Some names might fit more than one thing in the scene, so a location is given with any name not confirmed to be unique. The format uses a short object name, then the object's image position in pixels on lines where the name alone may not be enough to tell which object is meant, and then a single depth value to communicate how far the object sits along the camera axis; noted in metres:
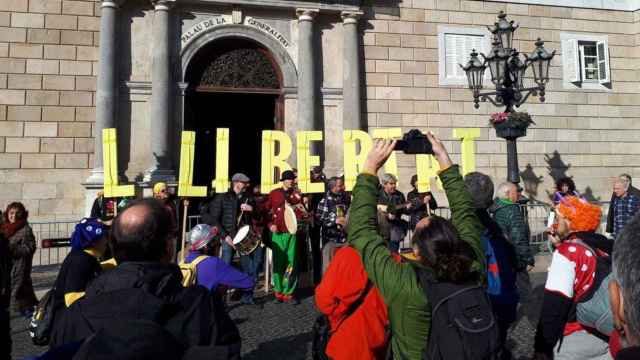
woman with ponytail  2.15
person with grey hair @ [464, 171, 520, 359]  3.36
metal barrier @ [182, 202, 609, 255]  11.16
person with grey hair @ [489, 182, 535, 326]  4.12
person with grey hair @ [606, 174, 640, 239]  8.48
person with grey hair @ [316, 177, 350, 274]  7.89
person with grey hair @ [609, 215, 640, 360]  1.11
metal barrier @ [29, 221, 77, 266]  10.33
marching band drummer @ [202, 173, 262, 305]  7.68
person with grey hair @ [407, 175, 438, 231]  9.26
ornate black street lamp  8.88
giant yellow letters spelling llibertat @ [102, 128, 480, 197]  8.60
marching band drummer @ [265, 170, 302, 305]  7.52
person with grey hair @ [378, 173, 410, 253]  8.38
